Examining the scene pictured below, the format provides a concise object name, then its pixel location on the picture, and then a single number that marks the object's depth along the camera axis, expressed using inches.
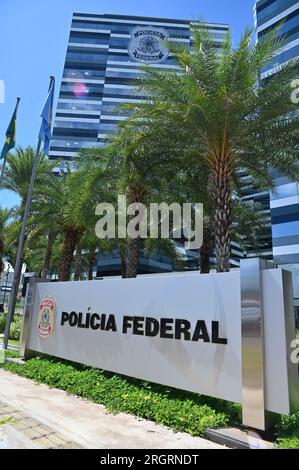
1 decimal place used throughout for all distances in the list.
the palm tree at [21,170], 810.2
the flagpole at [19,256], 518.0
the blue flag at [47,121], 575.2
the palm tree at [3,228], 999.6
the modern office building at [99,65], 2901.1
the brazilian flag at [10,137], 603.2
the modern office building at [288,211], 1577.3
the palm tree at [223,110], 389.4
